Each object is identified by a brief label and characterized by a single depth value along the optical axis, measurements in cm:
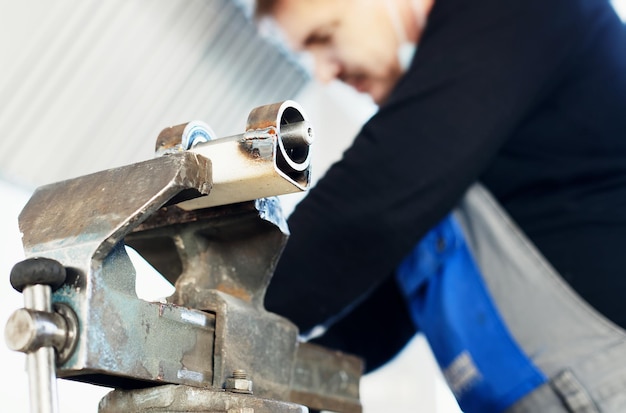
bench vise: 45
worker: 91
